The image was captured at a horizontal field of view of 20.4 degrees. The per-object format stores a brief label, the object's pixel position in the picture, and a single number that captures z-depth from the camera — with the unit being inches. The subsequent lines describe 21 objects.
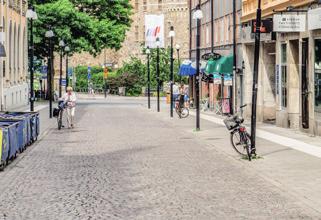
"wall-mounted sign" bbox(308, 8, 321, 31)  1081.2
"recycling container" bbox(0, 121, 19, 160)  766.5
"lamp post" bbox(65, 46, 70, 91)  2658.0
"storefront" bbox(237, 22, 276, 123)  1503.4
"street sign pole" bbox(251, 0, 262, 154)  819.4
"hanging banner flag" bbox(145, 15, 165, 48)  4261.8
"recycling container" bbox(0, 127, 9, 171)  703.1
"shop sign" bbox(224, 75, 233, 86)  1753.1
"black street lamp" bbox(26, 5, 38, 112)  1491.1
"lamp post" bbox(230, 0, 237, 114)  1744.6
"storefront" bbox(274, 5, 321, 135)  1107.9
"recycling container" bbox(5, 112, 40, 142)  996.6
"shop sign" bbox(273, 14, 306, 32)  1070.4
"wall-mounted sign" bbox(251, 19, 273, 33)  839.1
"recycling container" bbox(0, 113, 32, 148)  892.6
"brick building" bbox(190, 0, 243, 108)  1817.2
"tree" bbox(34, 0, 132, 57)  2834.6
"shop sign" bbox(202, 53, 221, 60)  1795.0
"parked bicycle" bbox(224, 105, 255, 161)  815.1
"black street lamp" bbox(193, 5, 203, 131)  1283.2
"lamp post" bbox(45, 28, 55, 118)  1758.9
